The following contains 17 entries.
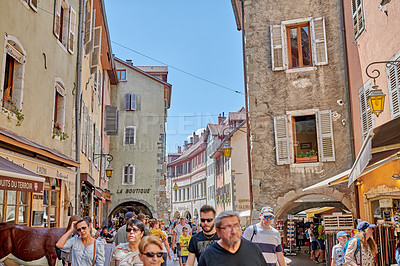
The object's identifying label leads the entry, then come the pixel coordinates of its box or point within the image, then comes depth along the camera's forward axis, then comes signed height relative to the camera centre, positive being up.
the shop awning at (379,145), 6.41 +0.97
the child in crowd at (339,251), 8.07 -0.73
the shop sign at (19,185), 6.07 +0.39
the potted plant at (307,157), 14.74 +1.66
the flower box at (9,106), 9.15 +2.12
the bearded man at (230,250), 3.37 -0.29
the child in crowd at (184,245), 11.41 -0.82
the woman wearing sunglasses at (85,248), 5.14 -0.40
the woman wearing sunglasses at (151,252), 3.56 -0.31
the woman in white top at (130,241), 5.16 -0.32
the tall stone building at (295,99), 14.59 +3.51
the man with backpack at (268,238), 5.61 -0.34
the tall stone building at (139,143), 30.94 +4.60
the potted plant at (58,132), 12.42 +2.18
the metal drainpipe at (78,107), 14.21 +3.27
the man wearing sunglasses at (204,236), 4.83 -0.26
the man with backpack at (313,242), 17.75 -1.24
